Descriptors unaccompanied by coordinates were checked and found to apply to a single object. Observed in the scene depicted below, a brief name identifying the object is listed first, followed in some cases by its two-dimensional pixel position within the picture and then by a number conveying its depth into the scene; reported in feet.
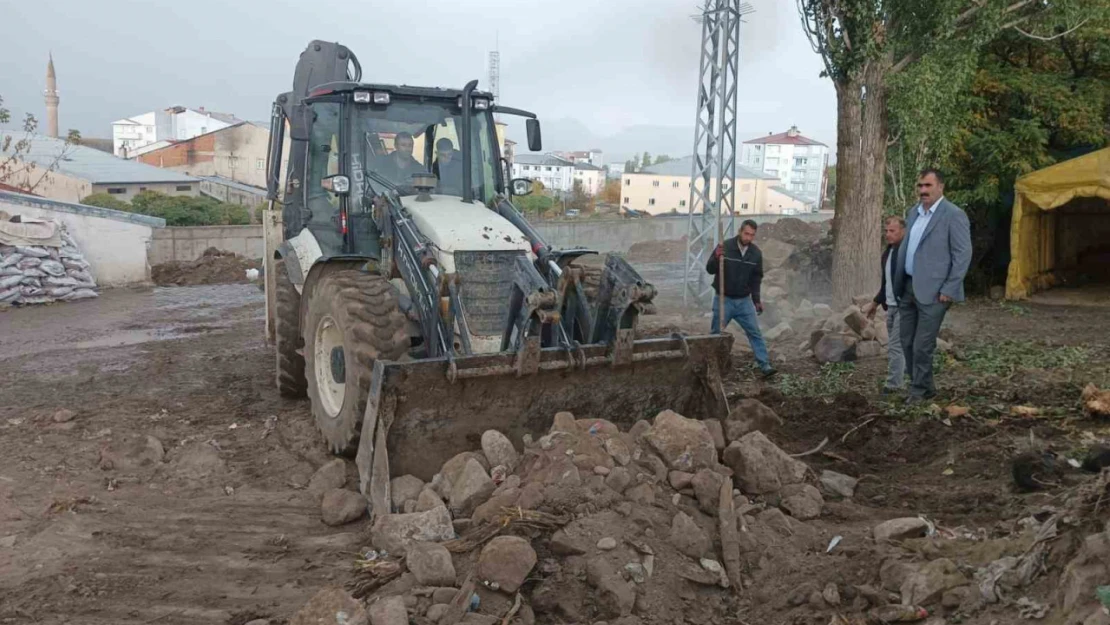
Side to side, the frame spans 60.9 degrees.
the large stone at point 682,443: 17.61
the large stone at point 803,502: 16.98
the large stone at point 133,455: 20.98
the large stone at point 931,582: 12.78
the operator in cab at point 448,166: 24.64
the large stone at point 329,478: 19.43
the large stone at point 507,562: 13.98
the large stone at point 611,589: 13.73
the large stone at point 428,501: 16.79
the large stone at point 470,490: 16.78
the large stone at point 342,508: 17.84
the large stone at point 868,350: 31.65
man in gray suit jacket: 23.03
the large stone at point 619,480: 16.44
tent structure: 42.09
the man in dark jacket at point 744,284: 30.32
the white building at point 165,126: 244.63
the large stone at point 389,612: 12.82
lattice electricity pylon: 46.09
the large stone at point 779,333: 37.27
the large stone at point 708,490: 16.40
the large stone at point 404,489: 17.49
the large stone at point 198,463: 20.85
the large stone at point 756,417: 21.89
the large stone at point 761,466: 17.74
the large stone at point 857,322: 32.83
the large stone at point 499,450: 17.88
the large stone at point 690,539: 15.12
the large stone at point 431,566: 14.29
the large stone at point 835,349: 31.40
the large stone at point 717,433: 19.03
